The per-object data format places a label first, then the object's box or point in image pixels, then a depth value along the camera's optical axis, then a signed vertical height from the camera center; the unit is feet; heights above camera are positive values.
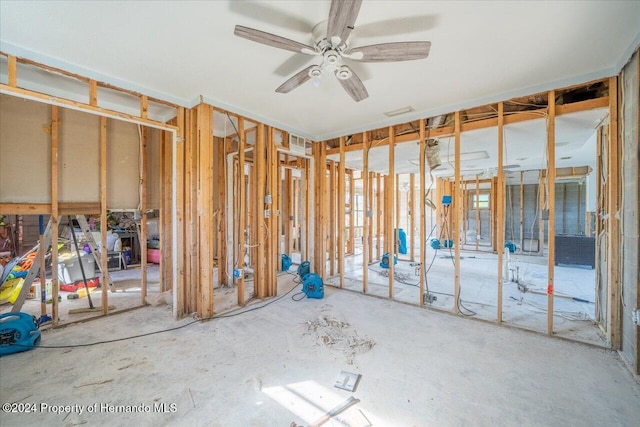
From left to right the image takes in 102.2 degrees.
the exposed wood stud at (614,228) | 8.83 -0.58
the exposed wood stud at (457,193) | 11.51 +0.88
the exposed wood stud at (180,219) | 11.20 -0.23
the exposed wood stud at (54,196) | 10.10 +0.73
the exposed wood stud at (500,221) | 10.76 -0.39
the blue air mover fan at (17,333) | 8.38 -3.95
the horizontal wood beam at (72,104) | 7.76 +3.69
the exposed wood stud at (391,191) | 13.85 +1.19
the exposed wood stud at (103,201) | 11.19 +0.58
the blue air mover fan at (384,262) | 20.64 -3.95
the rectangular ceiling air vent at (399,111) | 12.34 +5.00
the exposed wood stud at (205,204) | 11.02 +0.42
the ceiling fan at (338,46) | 5.48 +4.15
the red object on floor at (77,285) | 14.28 -4.07
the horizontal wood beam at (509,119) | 9.60 +4.00
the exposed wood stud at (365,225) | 14.78 -0.75
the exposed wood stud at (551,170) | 9.86 +1.63
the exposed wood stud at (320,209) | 16.72 +0.26
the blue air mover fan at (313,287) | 13.79 -3.95
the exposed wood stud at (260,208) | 13.44 +0.28
